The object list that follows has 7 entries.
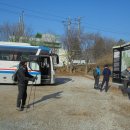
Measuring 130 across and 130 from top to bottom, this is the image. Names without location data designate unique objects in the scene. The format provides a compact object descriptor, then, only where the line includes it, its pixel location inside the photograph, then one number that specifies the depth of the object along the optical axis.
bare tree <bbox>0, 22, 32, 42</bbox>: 27.56
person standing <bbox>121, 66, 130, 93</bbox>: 8.23
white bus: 11.12
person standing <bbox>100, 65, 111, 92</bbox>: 9.51
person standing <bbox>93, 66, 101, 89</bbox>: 10.51
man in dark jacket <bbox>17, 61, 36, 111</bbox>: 5.62
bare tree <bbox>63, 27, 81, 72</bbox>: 28.98
